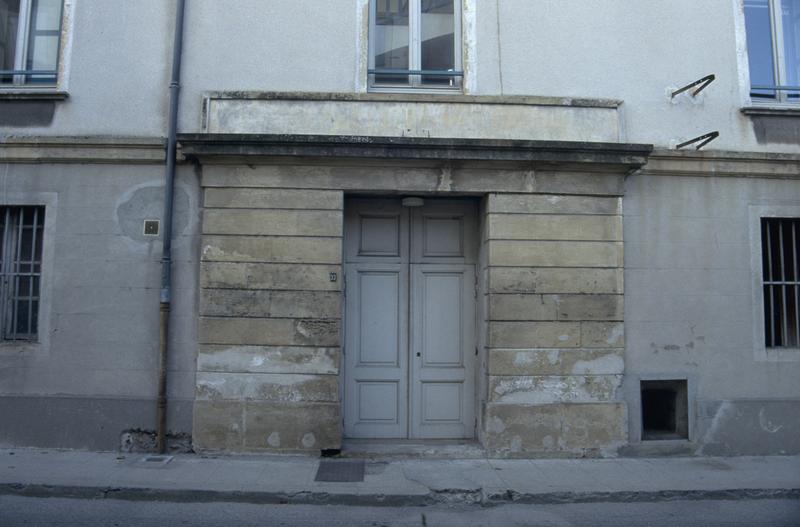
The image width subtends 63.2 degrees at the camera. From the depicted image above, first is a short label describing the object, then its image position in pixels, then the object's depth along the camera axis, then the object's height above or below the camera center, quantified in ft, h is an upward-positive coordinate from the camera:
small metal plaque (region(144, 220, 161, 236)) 24.67 +3.60
